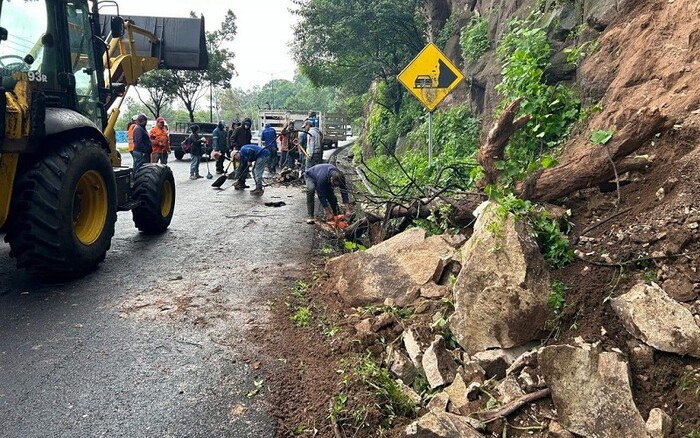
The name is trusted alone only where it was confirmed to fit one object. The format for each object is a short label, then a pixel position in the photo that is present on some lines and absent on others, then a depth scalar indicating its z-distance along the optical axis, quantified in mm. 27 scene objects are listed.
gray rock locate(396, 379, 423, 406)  3019
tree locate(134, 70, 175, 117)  32781
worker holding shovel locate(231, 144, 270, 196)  12289
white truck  26531
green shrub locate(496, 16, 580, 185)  5455
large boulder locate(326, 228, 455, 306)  4441
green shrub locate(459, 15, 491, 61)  11445
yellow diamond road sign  8188
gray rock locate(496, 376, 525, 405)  2701
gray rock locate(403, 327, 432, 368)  3357
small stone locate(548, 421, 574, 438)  2443
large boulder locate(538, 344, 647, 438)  2361
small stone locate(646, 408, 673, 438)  2236
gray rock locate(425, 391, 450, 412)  2832
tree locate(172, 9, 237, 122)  33812
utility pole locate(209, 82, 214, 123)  36825
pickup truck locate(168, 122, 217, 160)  21770
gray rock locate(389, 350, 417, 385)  3264
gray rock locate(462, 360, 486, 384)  2969
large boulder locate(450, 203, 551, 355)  3131
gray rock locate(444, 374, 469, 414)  2801
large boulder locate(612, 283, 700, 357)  2494
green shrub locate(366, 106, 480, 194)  7254
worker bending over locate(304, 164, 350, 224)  8352
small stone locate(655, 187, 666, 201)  3469
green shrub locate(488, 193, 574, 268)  3489
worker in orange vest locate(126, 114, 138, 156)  11268
